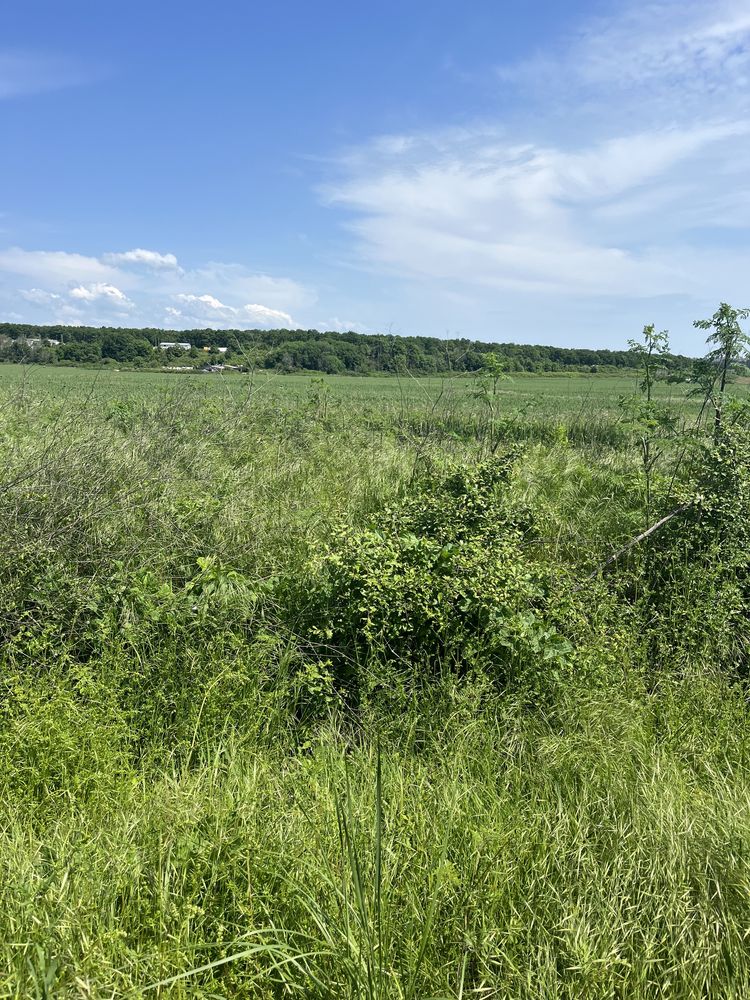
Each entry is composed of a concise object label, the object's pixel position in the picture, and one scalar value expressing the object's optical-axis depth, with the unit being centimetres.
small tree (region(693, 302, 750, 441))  645
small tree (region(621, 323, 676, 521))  588
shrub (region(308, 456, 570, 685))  399
